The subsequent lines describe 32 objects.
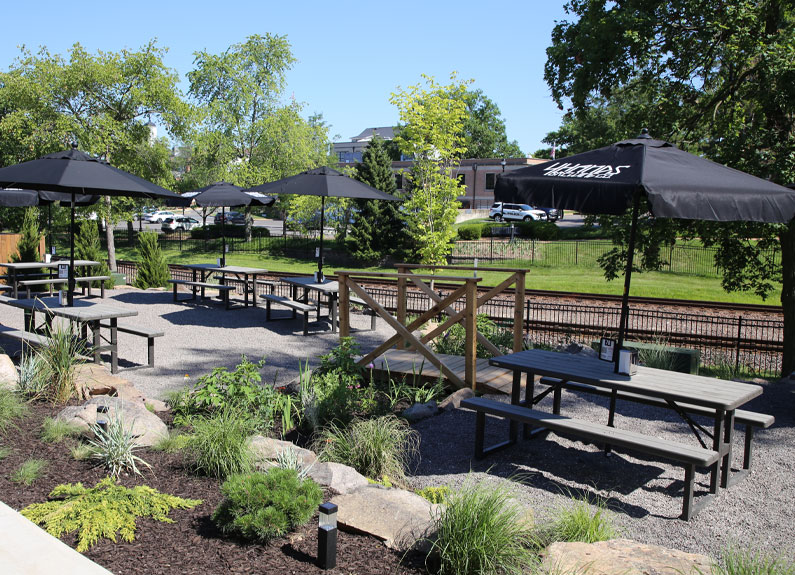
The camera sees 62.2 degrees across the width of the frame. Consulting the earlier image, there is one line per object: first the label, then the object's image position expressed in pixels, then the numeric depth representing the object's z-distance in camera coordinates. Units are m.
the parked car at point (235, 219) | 53.21
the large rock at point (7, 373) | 6.28
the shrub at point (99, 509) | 3.71
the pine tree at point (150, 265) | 17.34
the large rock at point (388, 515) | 3.86
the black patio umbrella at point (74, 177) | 8.37
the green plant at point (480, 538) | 3.49
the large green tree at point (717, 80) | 9.84
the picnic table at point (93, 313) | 8.51
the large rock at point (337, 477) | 4.66
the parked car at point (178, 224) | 51.20
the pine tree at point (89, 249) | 16.81
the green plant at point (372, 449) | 5.28
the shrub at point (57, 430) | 5.27
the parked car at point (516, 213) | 49.31
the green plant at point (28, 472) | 4.46
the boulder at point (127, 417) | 5.35
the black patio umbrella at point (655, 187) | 5.02
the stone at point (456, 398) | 7.12
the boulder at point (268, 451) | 4.91
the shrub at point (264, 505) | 3.71
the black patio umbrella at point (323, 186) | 12.07
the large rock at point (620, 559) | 3.32
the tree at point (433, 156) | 19.50
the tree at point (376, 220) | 30.52
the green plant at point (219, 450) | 4.77
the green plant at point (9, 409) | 5.43
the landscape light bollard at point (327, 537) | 3.49
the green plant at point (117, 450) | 4.71
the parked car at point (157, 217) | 61.56
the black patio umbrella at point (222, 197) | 14.70
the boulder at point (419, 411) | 6.78
